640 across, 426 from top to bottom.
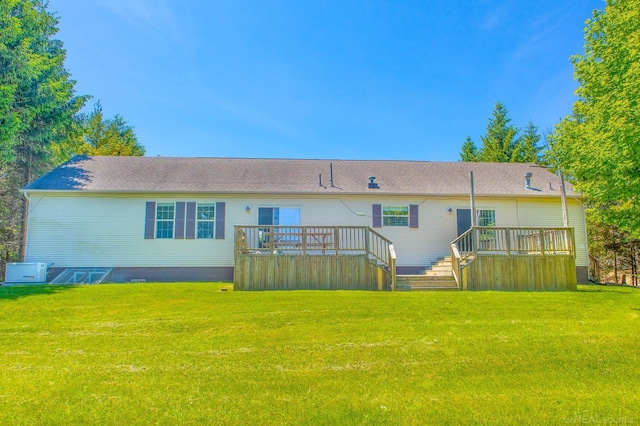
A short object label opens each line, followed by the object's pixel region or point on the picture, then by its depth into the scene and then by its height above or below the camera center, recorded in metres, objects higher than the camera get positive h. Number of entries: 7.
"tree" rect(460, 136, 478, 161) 28.70 +8.48
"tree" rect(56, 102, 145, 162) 19.92 +8.32
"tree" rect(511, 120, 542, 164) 25.27 +7.85
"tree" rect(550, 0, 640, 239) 7.31 +3.20
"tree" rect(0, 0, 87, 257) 11.72 +6.22
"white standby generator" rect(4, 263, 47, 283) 10.59 -0.53
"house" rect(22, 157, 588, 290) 11.60 +1.48
